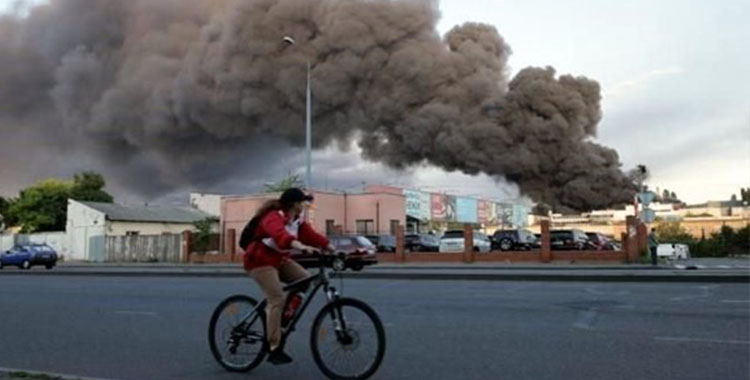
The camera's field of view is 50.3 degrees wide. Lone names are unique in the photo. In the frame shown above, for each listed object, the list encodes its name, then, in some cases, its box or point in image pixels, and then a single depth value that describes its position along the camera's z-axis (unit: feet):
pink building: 150.92
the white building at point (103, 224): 160.86
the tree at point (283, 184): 172.68
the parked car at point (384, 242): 119.55
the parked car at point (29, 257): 119.85
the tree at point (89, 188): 219.00
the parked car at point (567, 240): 108.72
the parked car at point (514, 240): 116.37
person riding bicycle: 19.66
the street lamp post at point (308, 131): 111.88
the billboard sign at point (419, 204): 279.28
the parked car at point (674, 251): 127.31
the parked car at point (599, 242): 111.14
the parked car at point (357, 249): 89.25
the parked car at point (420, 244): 122.65
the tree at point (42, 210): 210.59
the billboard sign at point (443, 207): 308.60
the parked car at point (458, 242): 114.93
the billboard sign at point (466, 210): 329.52
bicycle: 19.40
